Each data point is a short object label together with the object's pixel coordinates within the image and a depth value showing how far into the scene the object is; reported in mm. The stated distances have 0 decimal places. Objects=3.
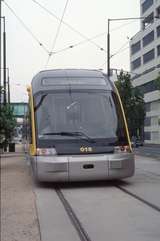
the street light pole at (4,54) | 44350
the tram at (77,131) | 14094
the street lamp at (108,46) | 41344
